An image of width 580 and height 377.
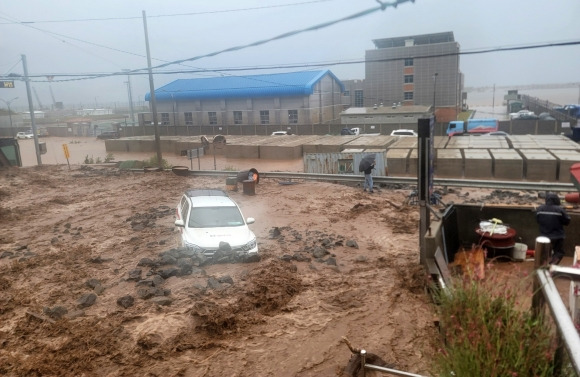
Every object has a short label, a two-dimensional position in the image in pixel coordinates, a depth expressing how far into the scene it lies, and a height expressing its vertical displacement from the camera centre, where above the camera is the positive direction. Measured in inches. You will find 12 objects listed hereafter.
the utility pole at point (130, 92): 3097.4 +185.9
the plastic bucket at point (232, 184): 877.2 -134.5
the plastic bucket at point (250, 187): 821.9 -132.4
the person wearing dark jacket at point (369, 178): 795.4 -123.6
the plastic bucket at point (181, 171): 1060.5 -127.0
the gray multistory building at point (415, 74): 2603.3 +192.3
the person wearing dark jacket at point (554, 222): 361.6 -97.0
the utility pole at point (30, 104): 1281.0 +53.0
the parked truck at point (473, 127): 1796.3 -91.7
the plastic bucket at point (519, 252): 409.4 -134.7
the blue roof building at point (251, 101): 2284.7 +68.1
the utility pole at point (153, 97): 1021.8 +47.6
